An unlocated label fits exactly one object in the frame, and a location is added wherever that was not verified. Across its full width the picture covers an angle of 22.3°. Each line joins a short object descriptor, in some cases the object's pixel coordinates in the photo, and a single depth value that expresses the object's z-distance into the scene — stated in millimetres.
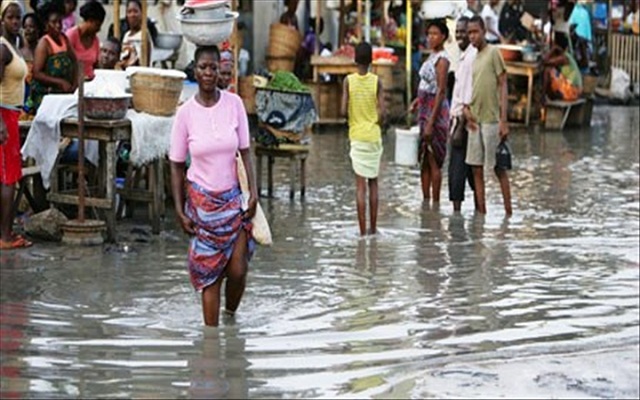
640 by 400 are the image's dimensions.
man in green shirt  14789
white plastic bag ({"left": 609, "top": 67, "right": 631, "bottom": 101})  31359
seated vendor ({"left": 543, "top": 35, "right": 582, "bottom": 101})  25469
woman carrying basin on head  9117
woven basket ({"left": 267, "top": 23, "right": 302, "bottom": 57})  25312
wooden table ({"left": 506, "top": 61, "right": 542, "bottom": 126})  24875
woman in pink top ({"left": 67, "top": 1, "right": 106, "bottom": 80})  14117
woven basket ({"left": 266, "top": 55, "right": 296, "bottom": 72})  25281
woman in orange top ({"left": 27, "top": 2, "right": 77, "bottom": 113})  13477
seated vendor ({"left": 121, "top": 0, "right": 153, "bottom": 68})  15177
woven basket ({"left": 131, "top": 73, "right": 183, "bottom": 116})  12969
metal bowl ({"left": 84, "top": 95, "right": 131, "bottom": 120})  12523
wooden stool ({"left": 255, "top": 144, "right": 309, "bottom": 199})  15734
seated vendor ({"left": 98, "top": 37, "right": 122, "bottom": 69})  14445
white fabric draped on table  12711
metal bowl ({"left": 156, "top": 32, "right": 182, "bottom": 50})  17094
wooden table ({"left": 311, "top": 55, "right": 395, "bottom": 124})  24016
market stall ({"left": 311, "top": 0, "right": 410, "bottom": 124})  24109
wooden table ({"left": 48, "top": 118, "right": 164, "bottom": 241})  12578
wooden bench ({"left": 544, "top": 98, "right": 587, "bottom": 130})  25234
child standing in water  13461
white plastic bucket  16094
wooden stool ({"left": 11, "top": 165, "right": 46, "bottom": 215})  12878
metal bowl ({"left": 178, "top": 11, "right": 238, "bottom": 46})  9860
